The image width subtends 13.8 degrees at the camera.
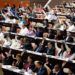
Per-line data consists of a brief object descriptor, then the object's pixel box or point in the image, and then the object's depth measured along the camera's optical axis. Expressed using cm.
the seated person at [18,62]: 920
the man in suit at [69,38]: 895
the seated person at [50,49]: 879
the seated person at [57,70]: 784
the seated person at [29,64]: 880
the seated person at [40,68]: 820
